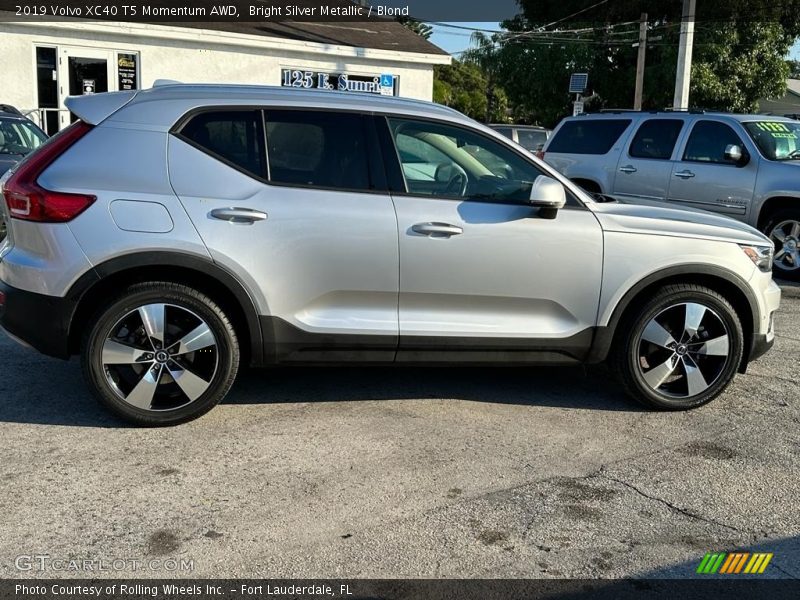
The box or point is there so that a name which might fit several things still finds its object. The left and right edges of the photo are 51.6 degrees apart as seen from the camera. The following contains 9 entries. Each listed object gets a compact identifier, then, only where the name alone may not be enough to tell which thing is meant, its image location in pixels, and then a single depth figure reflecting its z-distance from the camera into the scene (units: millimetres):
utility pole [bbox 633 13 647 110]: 27906
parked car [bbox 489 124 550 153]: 20872
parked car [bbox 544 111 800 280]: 9547
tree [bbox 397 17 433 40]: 63750
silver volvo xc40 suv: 4398
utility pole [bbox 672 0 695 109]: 23219
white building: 16516
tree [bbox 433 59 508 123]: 54656
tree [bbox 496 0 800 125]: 29828
